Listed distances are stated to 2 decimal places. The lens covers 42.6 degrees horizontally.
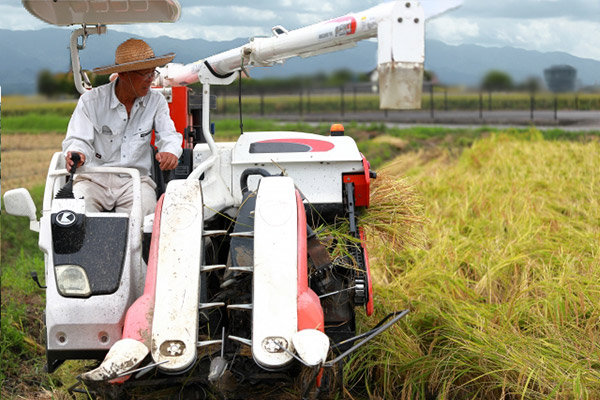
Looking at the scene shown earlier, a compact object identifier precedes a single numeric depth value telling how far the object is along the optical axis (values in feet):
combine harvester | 10.68
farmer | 14.78
